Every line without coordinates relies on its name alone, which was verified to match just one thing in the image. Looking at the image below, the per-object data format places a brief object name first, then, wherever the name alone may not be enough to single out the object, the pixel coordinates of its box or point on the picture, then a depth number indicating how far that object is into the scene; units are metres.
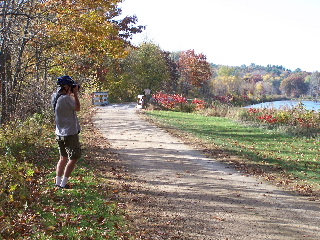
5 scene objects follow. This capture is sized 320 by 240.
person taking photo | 5.30
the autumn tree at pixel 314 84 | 80.99
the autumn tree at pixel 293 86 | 87.69
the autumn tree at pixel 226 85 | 55.40
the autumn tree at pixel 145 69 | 29.94
